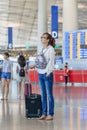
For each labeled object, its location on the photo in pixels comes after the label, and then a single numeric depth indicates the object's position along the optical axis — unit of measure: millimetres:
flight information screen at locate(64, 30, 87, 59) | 27528
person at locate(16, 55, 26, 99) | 16216
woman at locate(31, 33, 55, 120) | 9062
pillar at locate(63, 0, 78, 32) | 31556
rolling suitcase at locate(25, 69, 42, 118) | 9398
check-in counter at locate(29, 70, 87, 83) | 29062
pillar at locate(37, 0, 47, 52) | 41781
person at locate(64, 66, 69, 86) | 29188
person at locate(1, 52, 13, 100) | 14836
